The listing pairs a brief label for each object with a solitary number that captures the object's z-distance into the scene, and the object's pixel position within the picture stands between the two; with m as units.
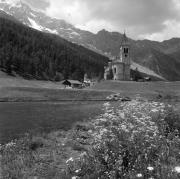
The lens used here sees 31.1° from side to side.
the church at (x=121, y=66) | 142.12
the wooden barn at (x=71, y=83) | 148.25
